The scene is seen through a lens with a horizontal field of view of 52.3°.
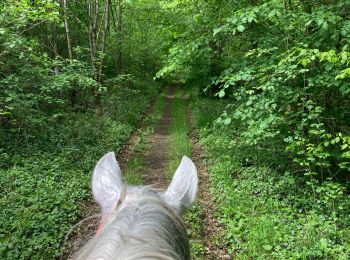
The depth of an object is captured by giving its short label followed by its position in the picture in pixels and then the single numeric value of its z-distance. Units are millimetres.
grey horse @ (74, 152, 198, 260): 1091
